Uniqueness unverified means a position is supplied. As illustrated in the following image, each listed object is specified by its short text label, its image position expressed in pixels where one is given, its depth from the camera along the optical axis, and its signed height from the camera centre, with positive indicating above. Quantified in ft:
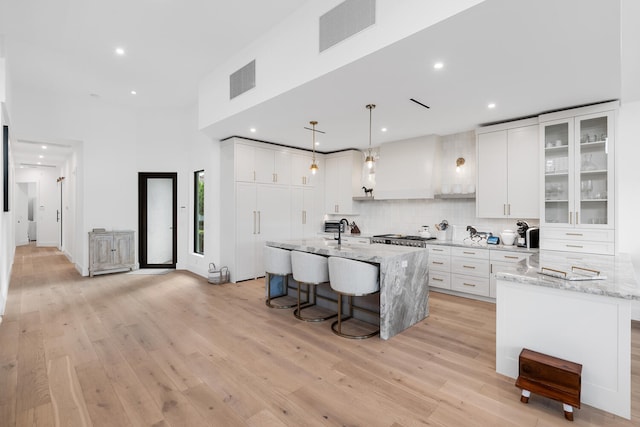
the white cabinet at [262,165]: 18.43 +2.89
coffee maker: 14.30 -1.08
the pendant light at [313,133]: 14.46 +4.33
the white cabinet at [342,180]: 21.84 +2.22
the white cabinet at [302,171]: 21.22 +2.75
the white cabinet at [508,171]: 14.19 +1.95
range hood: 17.51 +2.53
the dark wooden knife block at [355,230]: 22.38 -1.30
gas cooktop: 17.25 -1.59
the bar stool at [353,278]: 10.59 -2.26
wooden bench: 6.64 -3.65
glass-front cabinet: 12.05 +1.33
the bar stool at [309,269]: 11.97 -2.20
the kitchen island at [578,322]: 6.64 -2.54
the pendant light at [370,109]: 12.69 +4.28
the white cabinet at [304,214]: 21.17 -0.17
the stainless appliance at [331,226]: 22.34 -1.03
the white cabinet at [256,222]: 18.38 -0.65
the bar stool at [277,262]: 13.51 -2.18
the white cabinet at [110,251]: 20.11 -2.64
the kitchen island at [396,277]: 10.73 -2.35
